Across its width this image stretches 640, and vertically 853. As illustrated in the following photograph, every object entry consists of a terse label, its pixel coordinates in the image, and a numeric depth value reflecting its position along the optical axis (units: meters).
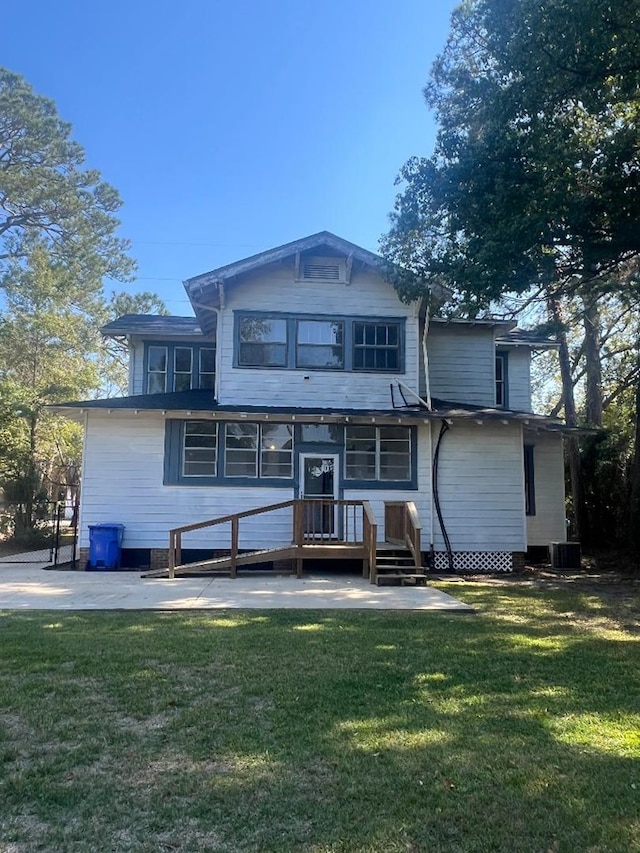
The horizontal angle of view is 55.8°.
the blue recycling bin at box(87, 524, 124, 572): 11.91
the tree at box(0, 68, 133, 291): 26.05
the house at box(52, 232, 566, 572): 12.48
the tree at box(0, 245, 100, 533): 18.38
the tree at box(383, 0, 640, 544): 8.80
